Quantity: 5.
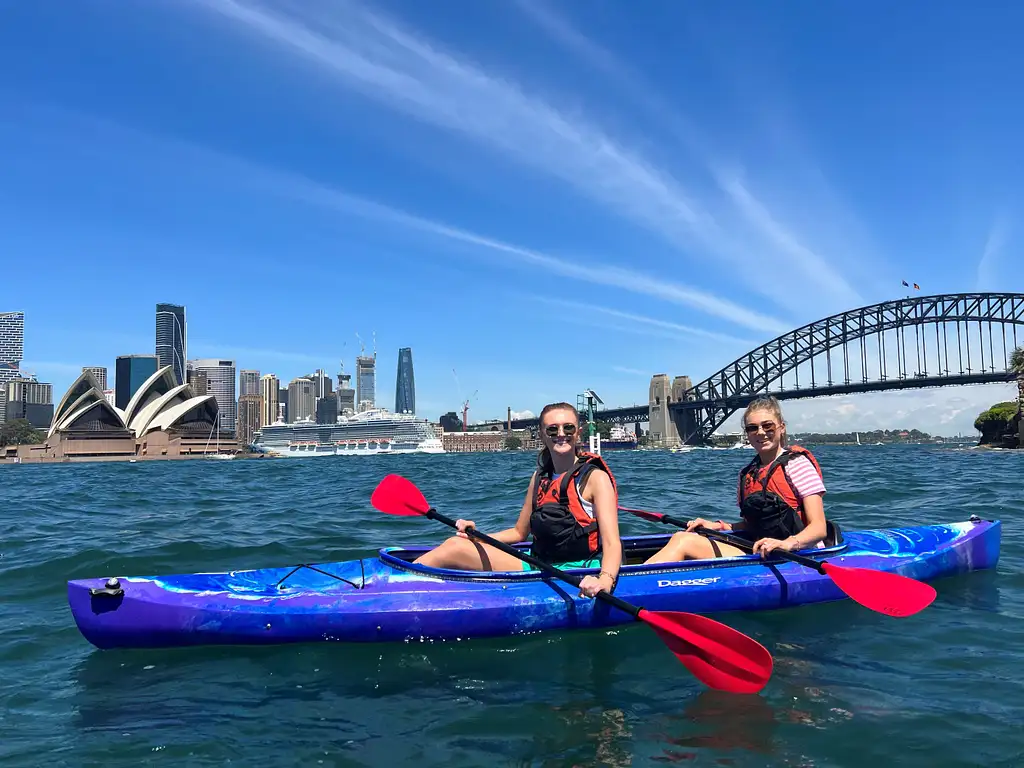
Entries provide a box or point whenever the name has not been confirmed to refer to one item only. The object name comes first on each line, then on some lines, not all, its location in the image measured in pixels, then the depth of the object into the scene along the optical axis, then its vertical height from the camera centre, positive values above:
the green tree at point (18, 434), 107.04 -0.25
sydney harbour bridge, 74.19 +5.65
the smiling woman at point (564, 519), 4.68 -0.67
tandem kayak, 4.55 -1.20
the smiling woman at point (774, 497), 5.32 -0.61
